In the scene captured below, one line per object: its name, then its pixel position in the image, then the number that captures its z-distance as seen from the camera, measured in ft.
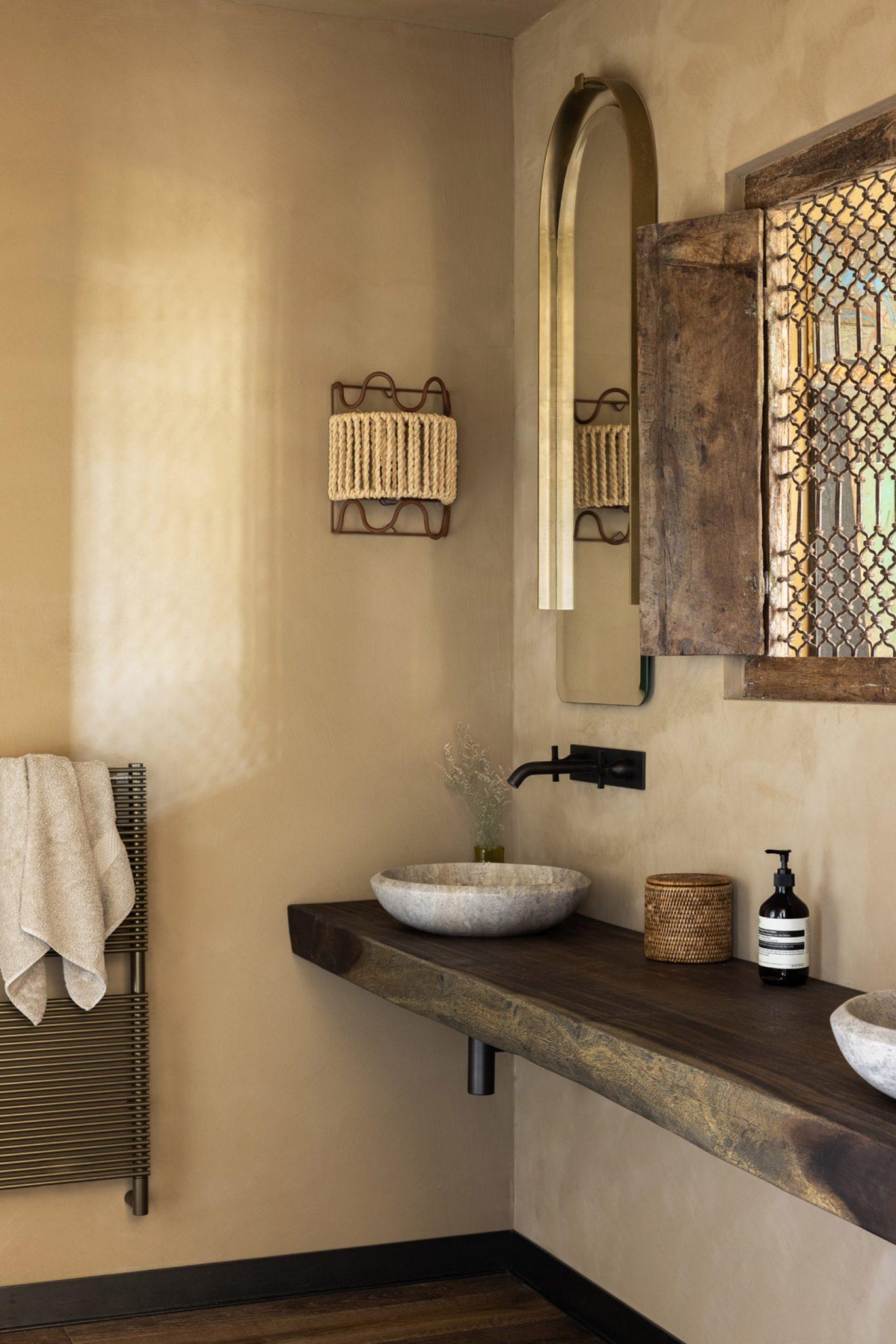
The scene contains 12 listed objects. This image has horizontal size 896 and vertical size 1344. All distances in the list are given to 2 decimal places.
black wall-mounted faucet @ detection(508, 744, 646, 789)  9.06
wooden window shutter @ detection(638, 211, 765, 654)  7.69
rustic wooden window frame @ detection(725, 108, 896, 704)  6.97
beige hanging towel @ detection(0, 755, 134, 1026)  8.96
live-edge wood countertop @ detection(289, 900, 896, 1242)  4.98
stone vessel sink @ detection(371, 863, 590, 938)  8.33
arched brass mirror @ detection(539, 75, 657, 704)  9.10
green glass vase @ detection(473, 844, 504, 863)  10.12
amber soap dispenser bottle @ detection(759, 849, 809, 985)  6.98
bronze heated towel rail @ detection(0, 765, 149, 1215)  9.24
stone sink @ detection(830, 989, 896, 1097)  4.90
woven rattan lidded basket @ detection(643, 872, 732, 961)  7.67
